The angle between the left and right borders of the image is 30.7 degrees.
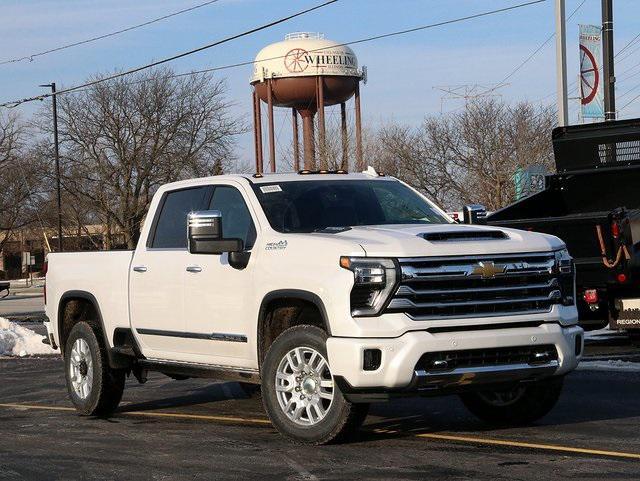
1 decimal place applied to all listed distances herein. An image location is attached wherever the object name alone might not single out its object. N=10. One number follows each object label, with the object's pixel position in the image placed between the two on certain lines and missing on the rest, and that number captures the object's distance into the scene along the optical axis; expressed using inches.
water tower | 2225.6
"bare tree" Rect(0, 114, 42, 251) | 2790.4
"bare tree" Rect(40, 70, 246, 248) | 2423.7
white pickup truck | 290.8
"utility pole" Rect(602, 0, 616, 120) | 917.2
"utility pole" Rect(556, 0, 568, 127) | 904.3
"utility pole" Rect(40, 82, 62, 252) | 2033.7
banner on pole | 934.4
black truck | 510.9
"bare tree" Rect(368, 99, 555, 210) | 2181.3
